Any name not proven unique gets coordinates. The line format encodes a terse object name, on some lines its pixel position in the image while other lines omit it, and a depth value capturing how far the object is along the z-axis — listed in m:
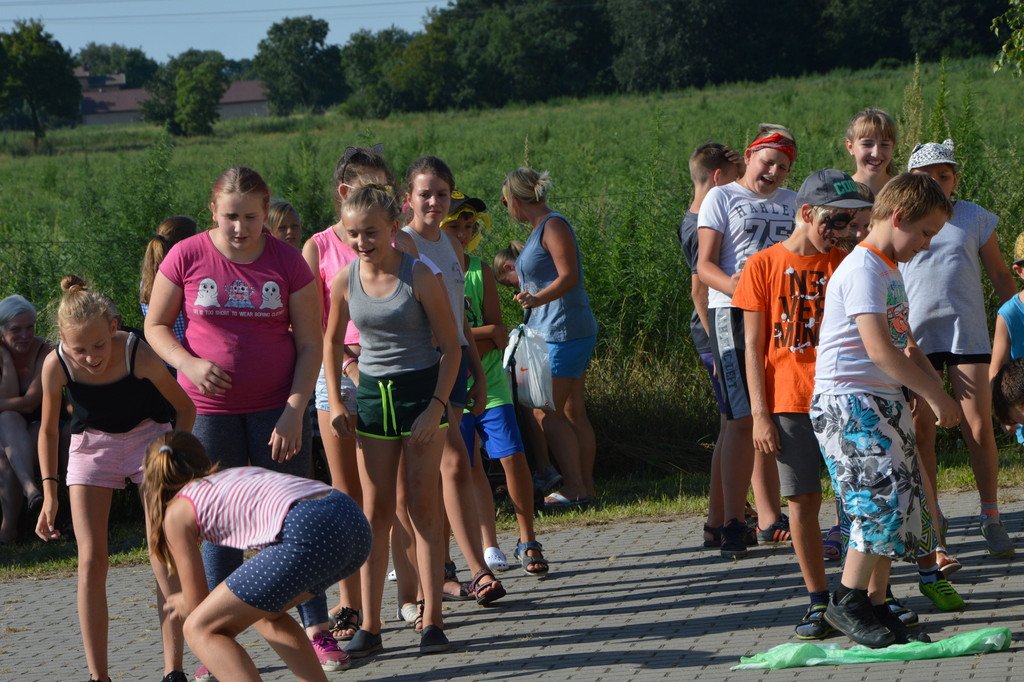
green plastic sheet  8.34
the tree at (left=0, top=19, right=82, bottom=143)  172.87
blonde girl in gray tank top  9.52
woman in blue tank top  13.70
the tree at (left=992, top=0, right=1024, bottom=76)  26.08
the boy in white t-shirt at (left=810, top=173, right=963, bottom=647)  8.48
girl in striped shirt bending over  7.48
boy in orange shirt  9.20
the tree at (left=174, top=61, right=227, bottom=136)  147.75
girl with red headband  11.80
